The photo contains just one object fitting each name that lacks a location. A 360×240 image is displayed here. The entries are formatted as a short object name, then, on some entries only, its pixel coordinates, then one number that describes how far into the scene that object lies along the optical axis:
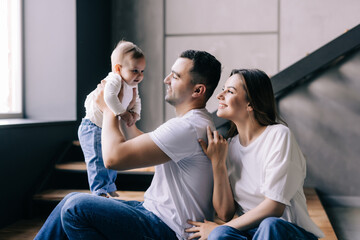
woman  1.30
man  1.35
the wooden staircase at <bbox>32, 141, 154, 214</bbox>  2.92
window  3.32
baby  2.04
